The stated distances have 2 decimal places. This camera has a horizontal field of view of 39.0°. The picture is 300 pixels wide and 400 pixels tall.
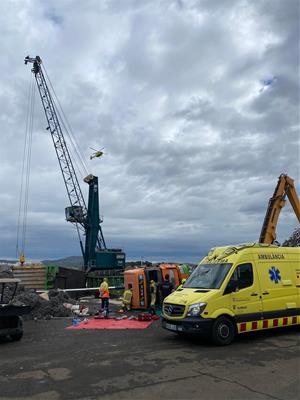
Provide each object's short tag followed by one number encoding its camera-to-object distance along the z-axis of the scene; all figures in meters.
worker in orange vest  18.08
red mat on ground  14.75
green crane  49.53
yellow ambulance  10.63
